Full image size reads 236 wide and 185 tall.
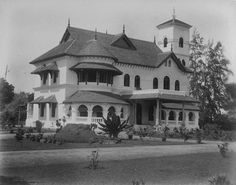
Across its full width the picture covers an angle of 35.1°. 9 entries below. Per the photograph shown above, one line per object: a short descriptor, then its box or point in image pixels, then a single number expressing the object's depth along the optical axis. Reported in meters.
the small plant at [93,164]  12.89
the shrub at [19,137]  20.41
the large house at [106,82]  37.38
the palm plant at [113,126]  25.17
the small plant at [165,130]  31.29
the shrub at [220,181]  9.49
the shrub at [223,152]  17.69
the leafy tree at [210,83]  50.38
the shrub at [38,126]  31.52
